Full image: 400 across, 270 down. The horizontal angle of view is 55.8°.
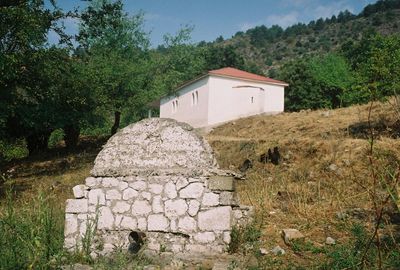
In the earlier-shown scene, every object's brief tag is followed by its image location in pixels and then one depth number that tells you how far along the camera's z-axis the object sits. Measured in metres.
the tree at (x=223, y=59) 66.38
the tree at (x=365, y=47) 36.86
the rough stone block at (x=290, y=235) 6.13
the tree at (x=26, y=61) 11.65
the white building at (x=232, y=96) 35.78
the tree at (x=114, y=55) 16.72
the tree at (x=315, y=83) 42.91
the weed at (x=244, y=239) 5.62
